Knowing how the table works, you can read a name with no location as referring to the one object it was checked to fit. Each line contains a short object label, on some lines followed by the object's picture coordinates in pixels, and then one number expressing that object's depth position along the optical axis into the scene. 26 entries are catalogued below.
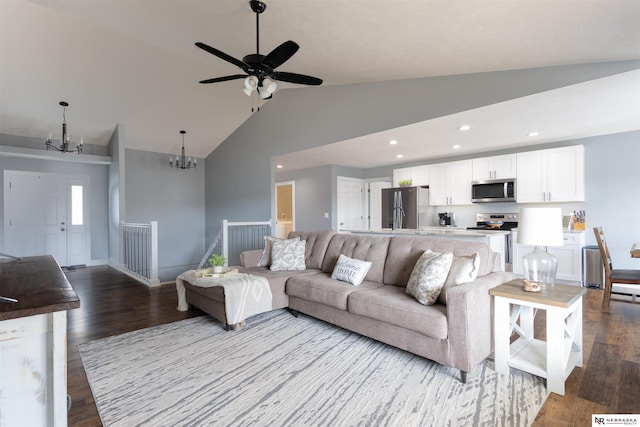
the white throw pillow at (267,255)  4.03
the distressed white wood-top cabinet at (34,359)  0.98
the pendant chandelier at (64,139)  5.14
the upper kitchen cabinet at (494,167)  5.30
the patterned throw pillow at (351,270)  3.04
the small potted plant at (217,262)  3.39
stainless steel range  5.40
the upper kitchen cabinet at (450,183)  5.83
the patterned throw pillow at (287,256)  3.74
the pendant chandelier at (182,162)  7.08
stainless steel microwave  5.27
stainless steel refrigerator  6.05
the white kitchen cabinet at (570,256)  4.57
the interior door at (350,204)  7.12
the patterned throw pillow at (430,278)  2.39
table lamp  2.19
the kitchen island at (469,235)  3.76
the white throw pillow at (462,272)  2.36
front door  6.16
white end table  1.98
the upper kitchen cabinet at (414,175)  6.38
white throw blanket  2.99
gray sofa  2.13
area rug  1.78
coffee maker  6.29
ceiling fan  2.36
